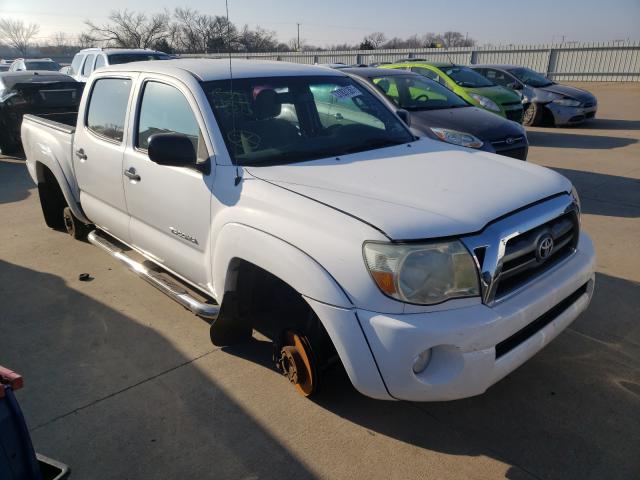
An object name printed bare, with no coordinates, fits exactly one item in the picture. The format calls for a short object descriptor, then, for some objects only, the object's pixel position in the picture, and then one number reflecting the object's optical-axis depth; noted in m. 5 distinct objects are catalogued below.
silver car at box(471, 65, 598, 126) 12.49
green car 10.18
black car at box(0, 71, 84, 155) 9.48
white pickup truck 2.16
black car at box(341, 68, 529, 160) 6.81
